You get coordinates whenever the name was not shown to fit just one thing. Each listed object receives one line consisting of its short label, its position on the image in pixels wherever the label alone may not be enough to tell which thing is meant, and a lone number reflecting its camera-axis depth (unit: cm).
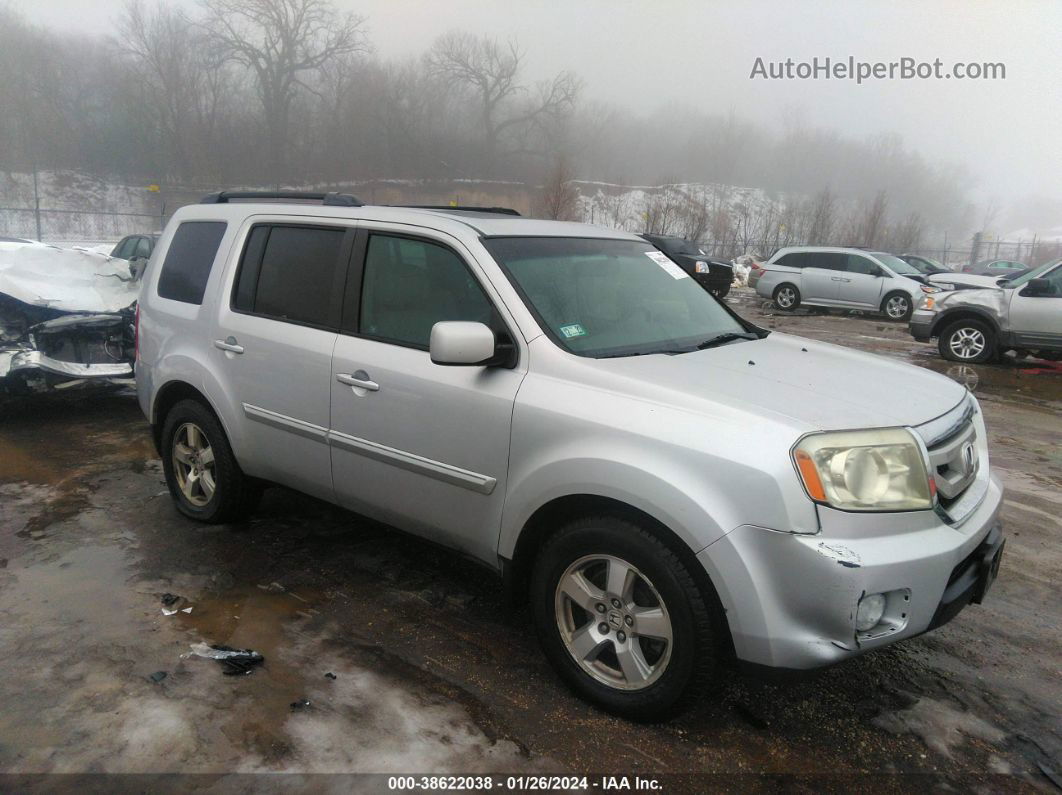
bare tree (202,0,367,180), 5891
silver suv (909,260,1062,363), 966
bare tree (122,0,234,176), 5725
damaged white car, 609
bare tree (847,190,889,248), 4903
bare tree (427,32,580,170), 6838
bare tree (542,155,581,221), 3909
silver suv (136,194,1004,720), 206
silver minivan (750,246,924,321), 1702
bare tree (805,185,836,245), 5112
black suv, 1791
